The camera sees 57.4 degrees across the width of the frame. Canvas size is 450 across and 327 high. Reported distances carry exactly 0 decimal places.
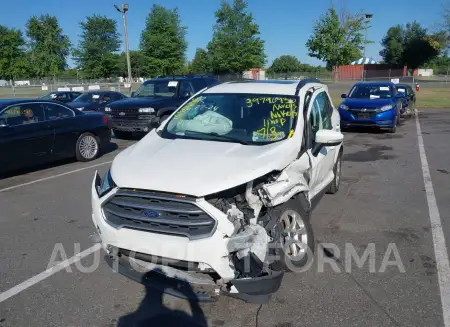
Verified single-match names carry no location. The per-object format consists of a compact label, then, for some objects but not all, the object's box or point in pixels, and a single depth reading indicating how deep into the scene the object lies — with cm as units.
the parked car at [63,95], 1959
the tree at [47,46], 7188
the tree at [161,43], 5697
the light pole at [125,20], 2519
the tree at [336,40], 3834
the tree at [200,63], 6416
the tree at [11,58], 6962
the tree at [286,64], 11269
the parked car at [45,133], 778
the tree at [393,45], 7862
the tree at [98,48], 7875
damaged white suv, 300
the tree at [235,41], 5366
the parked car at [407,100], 1626
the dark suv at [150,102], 1184
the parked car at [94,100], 1616
